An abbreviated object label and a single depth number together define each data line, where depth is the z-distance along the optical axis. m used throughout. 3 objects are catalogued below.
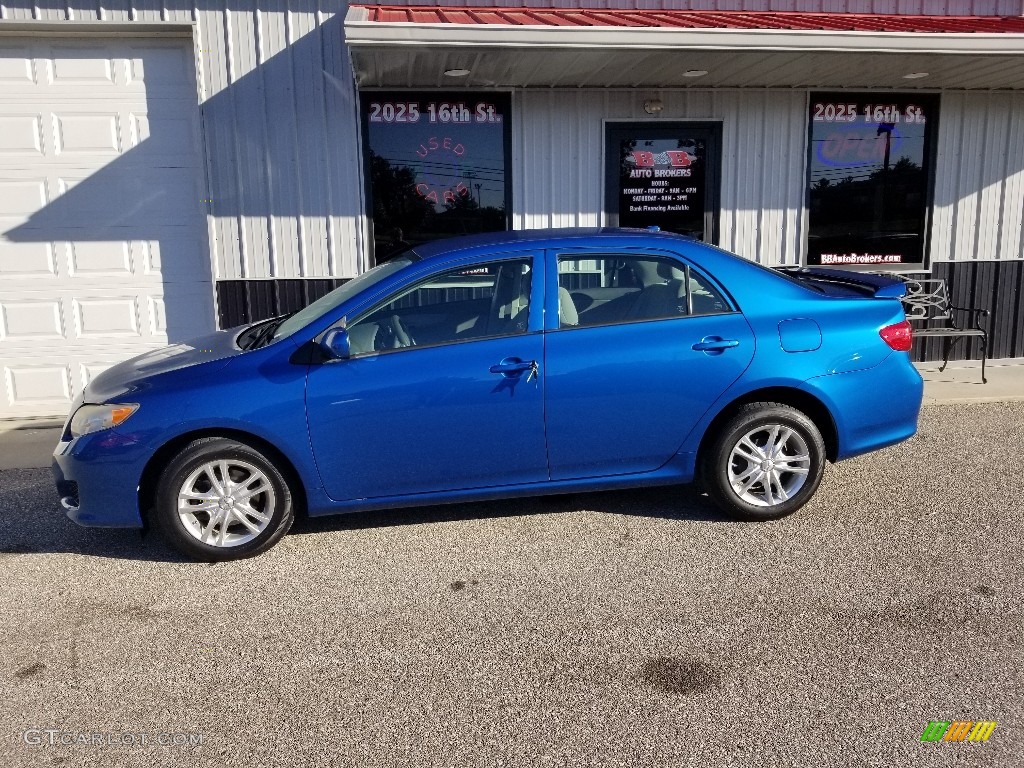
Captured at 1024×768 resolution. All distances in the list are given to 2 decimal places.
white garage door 7.51
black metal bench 8.50
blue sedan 4.21
